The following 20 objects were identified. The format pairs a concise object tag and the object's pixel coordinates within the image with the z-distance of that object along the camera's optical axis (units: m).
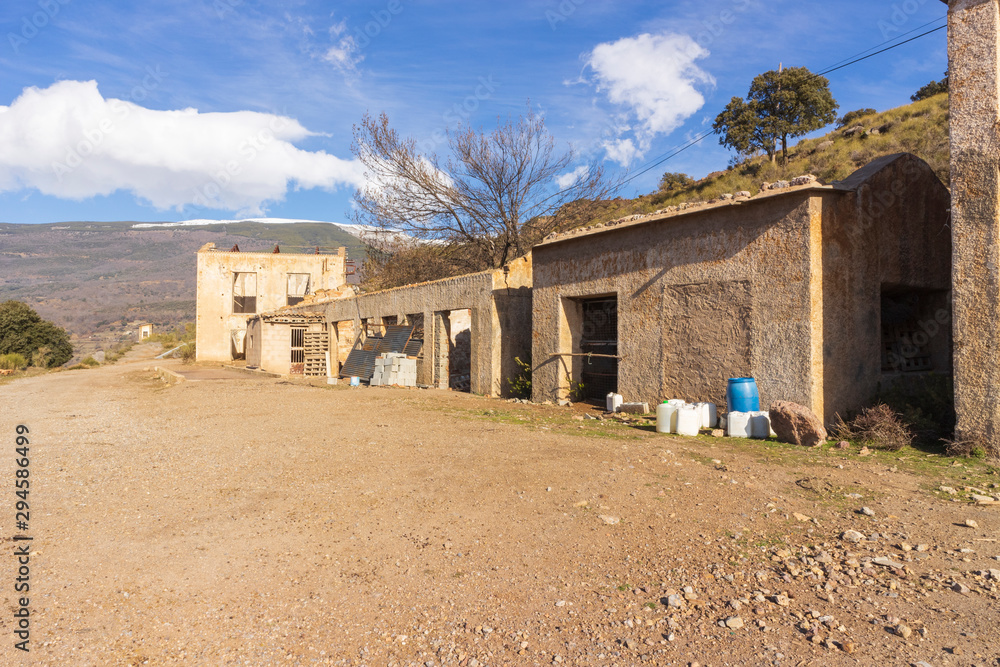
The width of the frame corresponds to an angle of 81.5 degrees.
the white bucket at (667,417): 8.20
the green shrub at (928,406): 7.36
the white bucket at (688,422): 8.05
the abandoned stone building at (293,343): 23.05
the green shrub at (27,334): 31.89
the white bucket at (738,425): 7.92
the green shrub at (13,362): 27.66
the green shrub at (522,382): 13.34
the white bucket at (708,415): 8.59
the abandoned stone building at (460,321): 13.67
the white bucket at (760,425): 7.80
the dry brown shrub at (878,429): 7.03
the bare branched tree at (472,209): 20.41
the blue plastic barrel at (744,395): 8.05
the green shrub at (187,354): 32.00
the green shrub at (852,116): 30.50
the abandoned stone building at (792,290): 7.86
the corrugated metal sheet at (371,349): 17.41
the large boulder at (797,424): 7.16
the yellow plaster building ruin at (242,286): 31.69
